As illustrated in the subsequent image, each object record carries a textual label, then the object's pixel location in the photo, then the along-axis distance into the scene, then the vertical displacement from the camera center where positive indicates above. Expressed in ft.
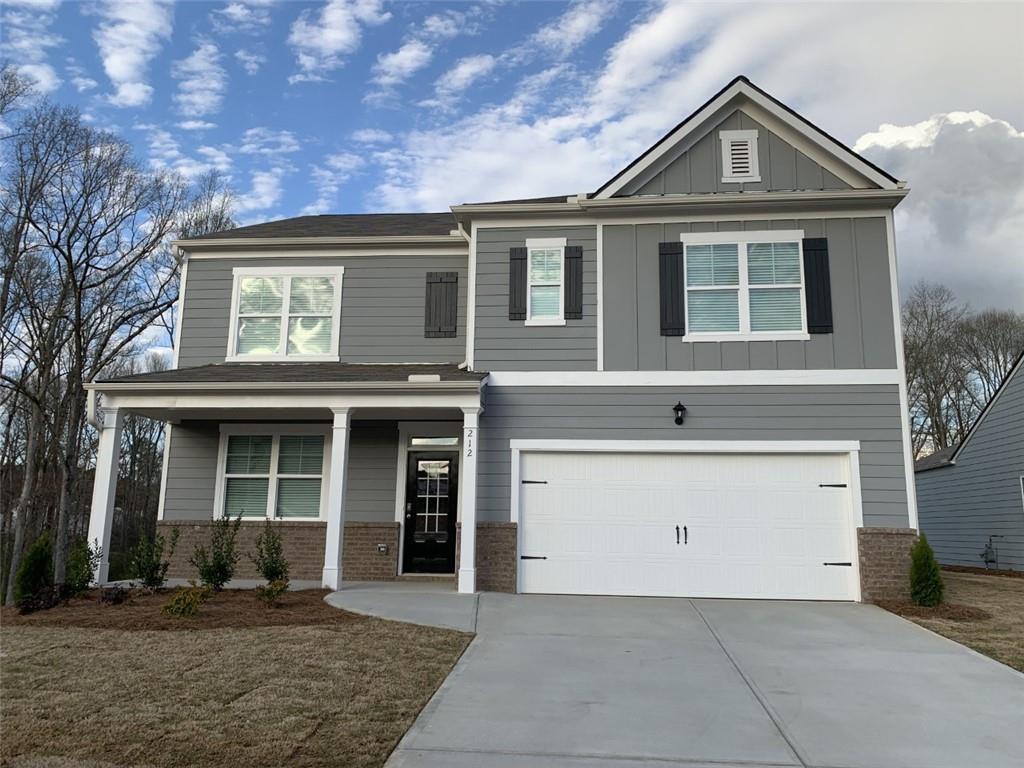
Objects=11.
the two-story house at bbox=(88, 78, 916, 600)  32.40 +5.26
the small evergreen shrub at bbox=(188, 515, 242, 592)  29.81 -2.53
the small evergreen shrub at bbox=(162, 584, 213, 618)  25.21 -3.53
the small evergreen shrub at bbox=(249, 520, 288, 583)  29.94 -2.43
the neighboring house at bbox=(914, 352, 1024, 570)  48.78 +1.78
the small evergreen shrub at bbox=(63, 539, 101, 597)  29.22 -2.80
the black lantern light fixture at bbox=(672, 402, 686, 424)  33.24 +4.50
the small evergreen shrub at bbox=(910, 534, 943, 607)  29.63 -2.73
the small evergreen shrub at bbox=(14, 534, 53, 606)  27.58 -2.80
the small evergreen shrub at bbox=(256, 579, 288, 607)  27.17 -3.33
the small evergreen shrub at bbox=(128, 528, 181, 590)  30.12 -2.57
